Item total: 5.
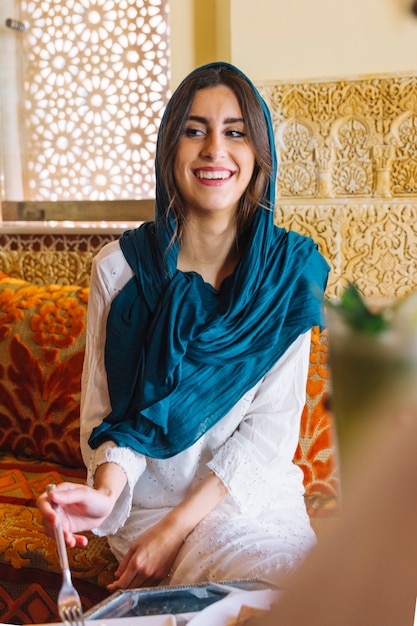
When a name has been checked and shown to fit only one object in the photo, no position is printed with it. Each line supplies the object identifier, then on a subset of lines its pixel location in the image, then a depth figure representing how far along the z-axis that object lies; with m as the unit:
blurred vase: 0.45
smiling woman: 1.41
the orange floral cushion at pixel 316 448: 1.88
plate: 0.76
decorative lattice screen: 2.77
